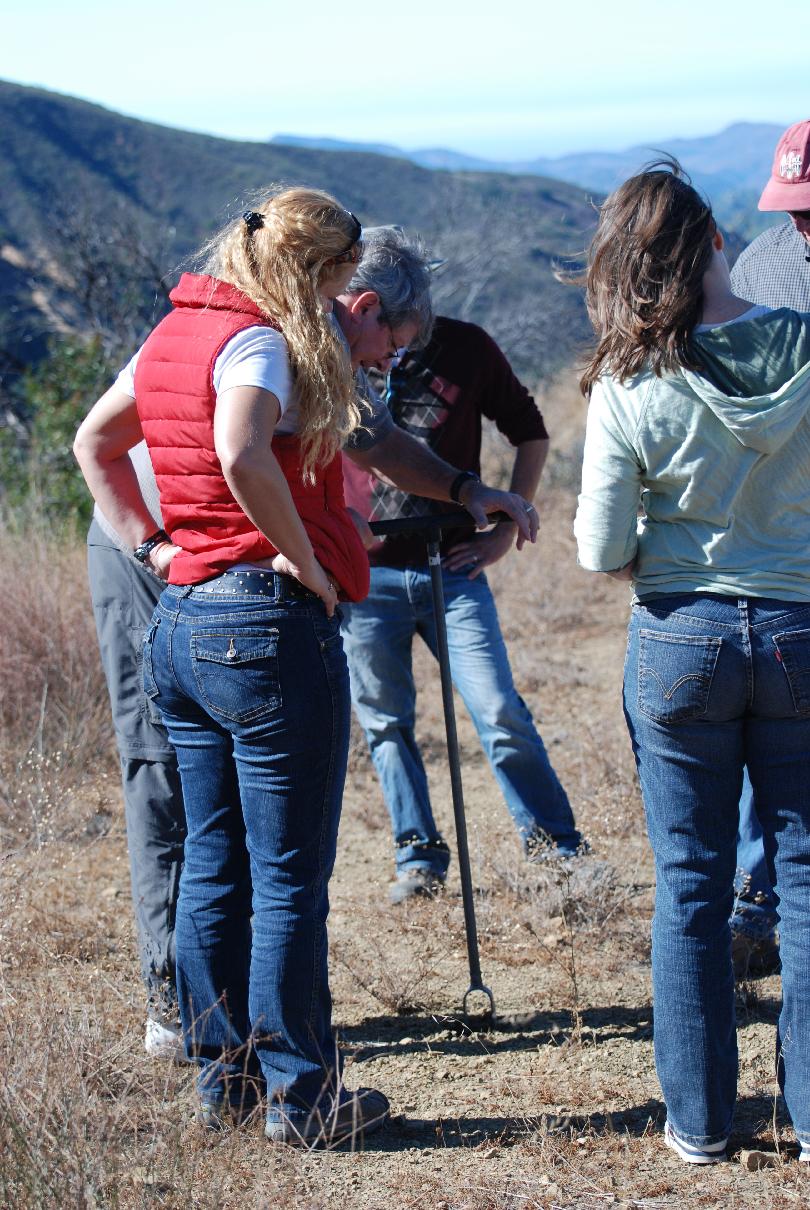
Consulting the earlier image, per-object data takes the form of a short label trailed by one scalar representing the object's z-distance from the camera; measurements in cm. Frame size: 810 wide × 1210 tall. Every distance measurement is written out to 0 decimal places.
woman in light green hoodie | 450
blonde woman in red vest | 464
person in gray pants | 611
